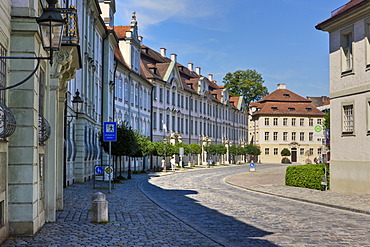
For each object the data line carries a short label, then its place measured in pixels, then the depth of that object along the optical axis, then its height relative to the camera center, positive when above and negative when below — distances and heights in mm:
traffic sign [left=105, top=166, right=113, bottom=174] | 23588 -926
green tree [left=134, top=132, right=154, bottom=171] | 42828 +197
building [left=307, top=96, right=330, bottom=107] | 124938 +10952
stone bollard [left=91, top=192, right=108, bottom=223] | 13258 -1464
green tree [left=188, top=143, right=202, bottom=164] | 69188 +35
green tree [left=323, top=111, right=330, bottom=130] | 40031 +1950
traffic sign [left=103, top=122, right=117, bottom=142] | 22000 +713
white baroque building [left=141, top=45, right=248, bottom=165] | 66188 +6177
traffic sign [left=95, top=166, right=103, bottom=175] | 25509 -997
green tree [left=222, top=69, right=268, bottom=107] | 104938 +12477
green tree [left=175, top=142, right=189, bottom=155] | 65188 +282
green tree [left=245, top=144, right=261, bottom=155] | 96375 -254
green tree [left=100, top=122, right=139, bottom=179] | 33562 +281
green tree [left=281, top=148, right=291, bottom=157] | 101688 -754
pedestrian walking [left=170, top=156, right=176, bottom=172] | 59388 -1493
